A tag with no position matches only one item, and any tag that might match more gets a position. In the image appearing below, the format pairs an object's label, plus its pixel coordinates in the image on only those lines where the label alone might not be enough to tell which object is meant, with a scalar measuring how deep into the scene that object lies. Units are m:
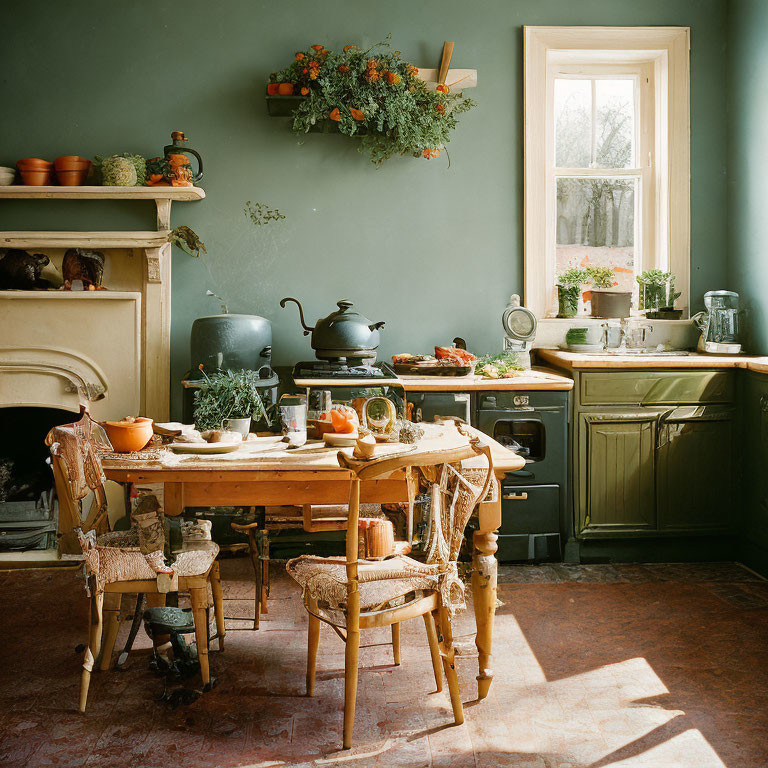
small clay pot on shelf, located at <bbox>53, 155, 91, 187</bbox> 4.12
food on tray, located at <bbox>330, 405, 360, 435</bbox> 2.84
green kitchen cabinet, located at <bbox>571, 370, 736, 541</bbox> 3.97
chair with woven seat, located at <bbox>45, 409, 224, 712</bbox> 2.47
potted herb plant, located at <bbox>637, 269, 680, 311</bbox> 4.48
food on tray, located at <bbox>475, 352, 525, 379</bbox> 4.06
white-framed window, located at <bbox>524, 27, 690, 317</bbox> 4.42
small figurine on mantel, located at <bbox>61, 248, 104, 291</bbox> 4.22
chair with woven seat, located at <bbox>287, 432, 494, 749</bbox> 2.19
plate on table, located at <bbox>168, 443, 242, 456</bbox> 2.60
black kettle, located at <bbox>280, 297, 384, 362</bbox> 3.97
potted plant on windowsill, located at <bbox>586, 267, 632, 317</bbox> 4.45
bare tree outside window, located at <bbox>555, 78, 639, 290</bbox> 4.62
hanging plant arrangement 4.08
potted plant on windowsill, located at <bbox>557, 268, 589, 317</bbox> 4.49
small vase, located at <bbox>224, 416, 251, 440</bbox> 2.86
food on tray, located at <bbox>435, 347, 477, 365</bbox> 4.08
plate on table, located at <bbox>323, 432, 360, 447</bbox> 2.74
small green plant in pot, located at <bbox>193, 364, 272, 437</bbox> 2.96
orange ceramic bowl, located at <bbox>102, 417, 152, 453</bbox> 2.60
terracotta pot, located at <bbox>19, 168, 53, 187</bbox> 4.12
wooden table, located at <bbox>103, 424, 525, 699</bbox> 2.45
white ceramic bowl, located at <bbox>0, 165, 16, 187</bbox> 4.12
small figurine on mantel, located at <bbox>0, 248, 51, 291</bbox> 4.15
